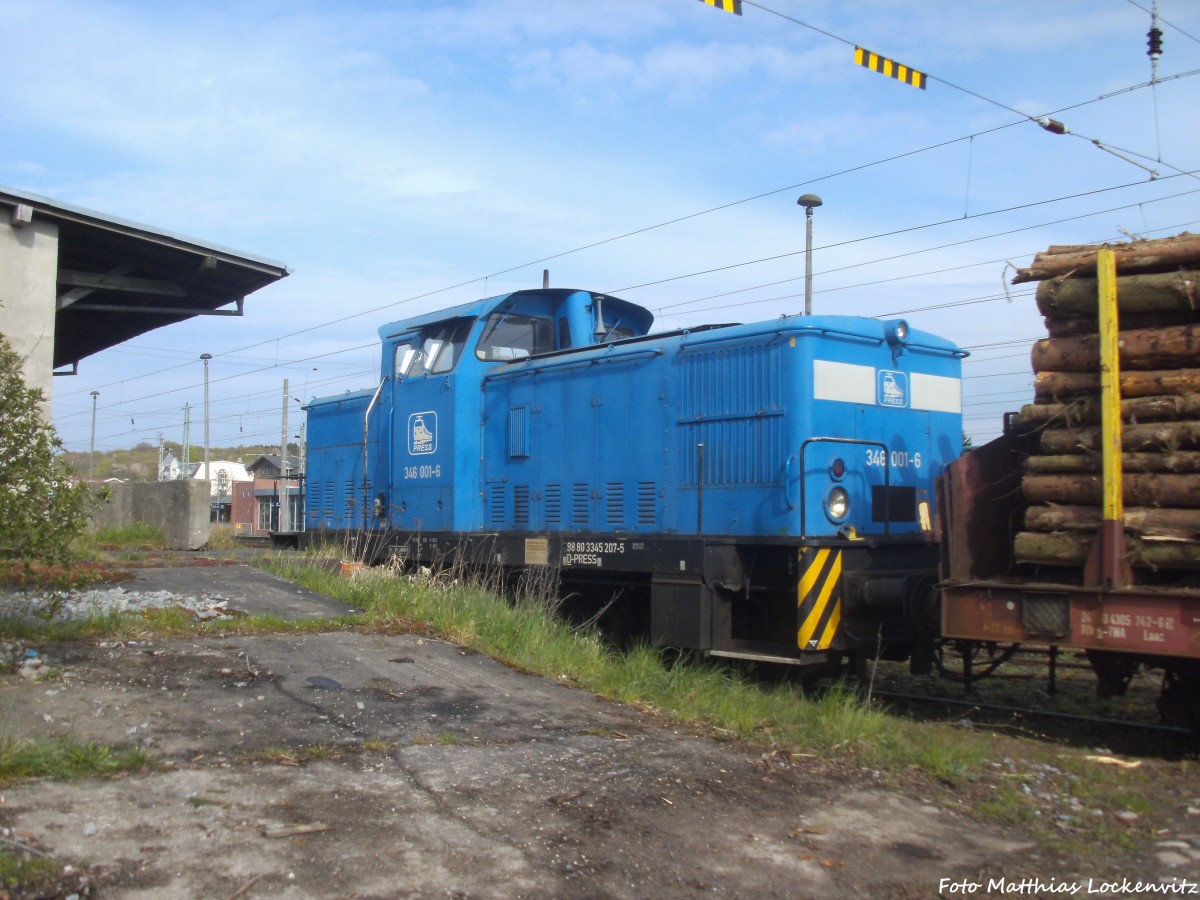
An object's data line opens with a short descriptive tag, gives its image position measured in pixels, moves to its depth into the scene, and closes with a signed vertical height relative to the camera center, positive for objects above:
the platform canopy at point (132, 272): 10.44 +2.81
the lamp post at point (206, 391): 45.37 +5.18
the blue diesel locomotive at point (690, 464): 7.98 +0.37
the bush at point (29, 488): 6.24 +0.08
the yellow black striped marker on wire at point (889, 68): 9.50 +4.24
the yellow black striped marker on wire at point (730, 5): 8.04 +4.02
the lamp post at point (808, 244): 16.12 +4.26
